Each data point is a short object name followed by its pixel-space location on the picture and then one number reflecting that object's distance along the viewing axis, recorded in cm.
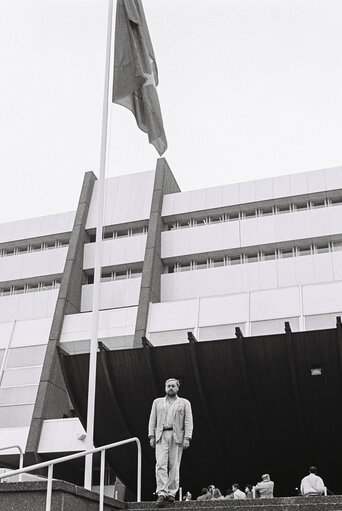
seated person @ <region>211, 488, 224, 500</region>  1503
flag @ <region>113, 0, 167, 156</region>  1314
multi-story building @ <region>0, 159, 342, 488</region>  2838
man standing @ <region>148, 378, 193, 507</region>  908
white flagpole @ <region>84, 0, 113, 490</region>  991
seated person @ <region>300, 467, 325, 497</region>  1242
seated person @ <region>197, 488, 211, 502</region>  1442
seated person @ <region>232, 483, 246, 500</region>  1408
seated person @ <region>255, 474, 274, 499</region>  1410
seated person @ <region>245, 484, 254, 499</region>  1615
